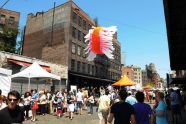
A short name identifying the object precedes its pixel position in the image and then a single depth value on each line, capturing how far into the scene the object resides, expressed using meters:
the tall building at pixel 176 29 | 7.10
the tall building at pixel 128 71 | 112.97
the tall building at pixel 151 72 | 158.38
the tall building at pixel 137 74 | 146.00
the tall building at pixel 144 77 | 151.75
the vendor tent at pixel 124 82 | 28.88
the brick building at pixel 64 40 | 47.31
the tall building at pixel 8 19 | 57.42
